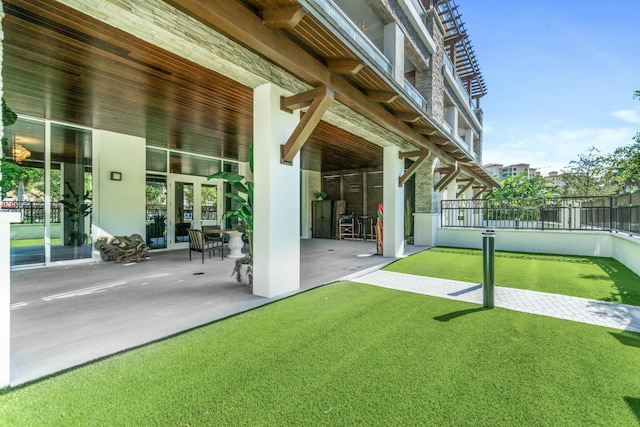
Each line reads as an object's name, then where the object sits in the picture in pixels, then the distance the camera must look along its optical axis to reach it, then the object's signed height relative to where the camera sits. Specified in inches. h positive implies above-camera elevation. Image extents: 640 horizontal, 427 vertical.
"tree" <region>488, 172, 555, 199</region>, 908.6 +79.4
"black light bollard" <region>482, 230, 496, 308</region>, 155.8 -30.2
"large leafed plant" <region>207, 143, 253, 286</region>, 181.9 -0.7
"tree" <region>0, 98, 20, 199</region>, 96.0 +15.0
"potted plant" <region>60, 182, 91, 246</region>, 311.3 +2.3
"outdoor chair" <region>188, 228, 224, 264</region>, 291.6 -30.5
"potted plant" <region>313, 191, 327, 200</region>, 560.7 +34.4
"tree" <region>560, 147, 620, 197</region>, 919.0 +112.9
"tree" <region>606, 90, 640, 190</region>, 356.3 +98.3
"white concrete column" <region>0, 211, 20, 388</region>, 79.4 -22.2
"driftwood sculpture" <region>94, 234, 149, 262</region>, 293.1 -36.3
